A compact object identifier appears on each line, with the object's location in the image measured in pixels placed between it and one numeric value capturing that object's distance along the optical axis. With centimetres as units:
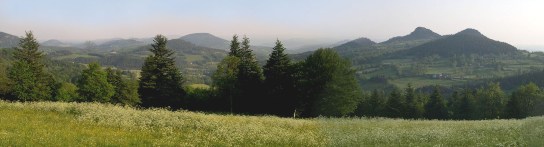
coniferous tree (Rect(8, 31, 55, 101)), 7956
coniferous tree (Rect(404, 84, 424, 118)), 10091
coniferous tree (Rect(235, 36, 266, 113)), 6575
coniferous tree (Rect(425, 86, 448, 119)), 10144
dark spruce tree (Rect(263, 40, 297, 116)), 6281
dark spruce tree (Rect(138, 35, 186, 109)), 7031
